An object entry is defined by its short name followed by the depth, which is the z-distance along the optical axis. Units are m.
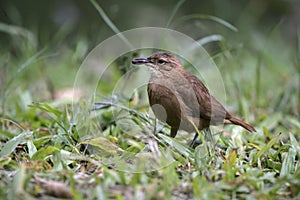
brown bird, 7.96
